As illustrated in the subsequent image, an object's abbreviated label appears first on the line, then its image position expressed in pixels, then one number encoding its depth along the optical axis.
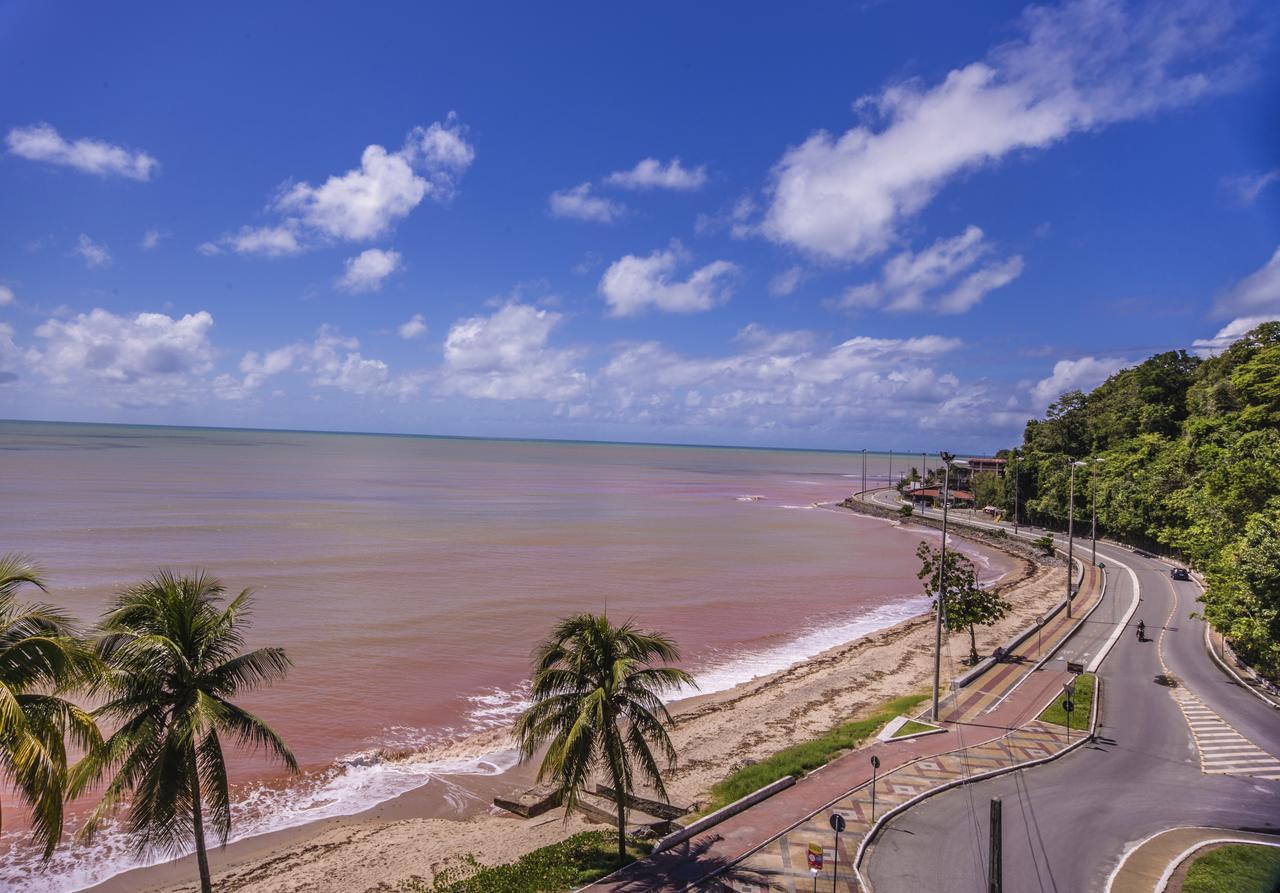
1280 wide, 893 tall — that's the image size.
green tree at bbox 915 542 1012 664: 31.89
